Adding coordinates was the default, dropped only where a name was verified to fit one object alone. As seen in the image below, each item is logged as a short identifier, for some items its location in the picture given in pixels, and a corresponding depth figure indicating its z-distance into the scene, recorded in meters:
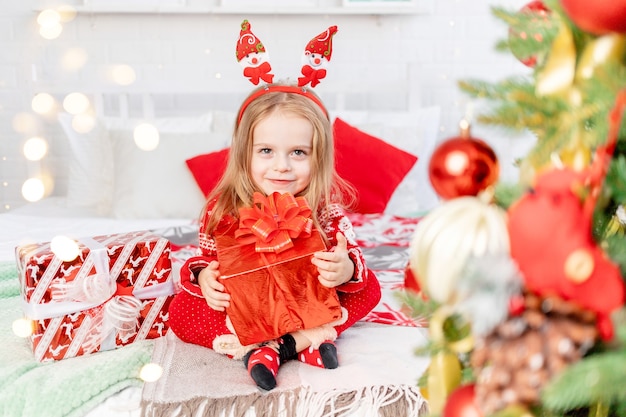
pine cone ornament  0.39
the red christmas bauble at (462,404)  0.43
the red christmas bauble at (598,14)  0.39
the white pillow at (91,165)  2.31
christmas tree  0.38
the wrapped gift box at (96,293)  1.10
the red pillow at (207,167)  2.08
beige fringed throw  0.95
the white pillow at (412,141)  2.26
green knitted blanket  0.97
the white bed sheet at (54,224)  1.86
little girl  1.12
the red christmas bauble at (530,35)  0.47
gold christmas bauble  0.41
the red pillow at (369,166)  2.14
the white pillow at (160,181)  2.13
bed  0.97
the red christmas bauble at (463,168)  0.47
